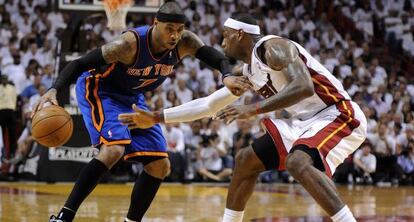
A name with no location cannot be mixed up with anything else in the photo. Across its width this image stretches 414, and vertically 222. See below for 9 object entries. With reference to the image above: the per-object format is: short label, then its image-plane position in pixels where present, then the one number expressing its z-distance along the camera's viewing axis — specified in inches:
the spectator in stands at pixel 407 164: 558.6
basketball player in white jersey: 191.8
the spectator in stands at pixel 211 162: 526.3
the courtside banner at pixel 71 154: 490.9
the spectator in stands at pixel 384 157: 560.1
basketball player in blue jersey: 228.8
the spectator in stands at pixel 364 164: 547.5
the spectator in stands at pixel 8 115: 522.0
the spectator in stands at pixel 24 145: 511.2
